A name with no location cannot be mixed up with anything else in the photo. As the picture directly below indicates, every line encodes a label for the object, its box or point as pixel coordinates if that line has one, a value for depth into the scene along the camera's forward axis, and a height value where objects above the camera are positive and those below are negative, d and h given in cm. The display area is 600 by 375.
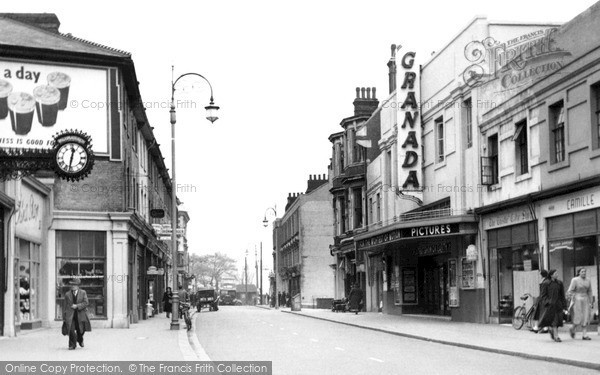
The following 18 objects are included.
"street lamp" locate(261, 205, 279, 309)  7051 +252
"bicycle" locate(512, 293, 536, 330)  2586 -187
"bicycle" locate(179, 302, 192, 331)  2980 -192
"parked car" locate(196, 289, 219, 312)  7156 -342
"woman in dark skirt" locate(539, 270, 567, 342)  2141 -135
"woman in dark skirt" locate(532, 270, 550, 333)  2198 -97
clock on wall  2278 +251
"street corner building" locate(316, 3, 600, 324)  2388 +253
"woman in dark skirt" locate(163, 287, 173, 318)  4611 -232
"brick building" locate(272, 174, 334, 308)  7331 +44
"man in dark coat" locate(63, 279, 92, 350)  2034 -128
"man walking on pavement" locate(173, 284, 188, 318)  4579 -201
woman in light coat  2147 -122
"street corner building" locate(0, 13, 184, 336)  3297 +370
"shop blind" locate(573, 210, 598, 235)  2306 +62
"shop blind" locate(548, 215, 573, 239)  2455 +57
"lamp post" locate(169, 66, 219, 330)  3030 +202
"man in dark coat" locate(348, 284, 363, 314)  4662 -233
